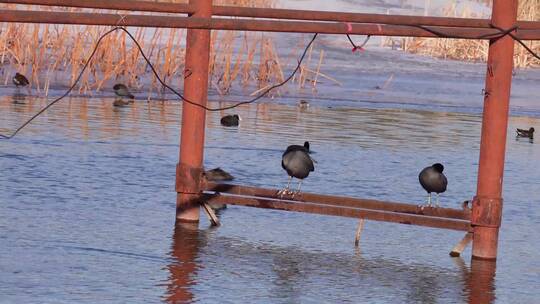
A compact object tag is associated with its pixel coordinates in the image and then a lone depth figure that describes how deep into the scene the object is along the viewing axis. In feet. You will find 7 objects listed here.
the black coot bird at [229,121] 99.42
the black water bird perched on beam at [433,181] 57.52
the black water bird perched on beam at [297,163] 58.70
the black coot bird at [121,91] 119.34
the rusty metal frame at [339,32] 44.24
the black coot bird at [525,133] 105.50
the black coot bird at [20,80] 123.24
